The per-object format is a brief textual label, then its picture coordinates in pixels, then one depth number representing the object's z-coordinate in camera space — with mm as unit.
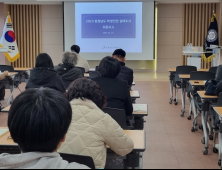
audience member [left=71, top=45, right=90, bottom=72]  7556
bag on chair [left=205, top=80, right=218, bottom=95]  4452
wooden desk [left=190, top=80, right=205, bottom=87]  5316
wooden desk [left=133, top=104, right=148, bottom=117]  3730
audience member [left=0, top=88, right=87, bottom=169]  1027
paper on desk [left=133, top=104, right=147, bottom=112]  3843
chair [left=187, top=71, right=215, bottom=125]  5927
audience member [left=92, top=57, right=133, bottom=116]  3549
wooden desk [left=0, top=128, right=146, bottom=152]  2471
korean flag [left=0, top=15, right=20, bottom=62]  11625
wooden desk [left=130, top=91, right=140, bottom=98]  4614
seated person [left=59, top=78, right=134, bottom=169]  2125
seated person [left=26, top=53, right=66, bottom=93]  4516
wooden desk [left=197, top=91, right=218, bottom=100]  4379
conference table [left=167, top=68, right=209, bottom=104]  7398
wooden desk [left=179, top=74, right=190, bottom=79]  6244
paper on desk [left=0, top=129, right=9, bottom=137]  2721
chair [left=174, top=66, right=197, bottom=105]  6969
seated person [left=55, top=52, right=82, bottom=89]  5586
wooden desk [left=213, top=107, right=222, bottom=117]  3433
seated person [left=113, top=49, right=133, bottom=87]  5281
